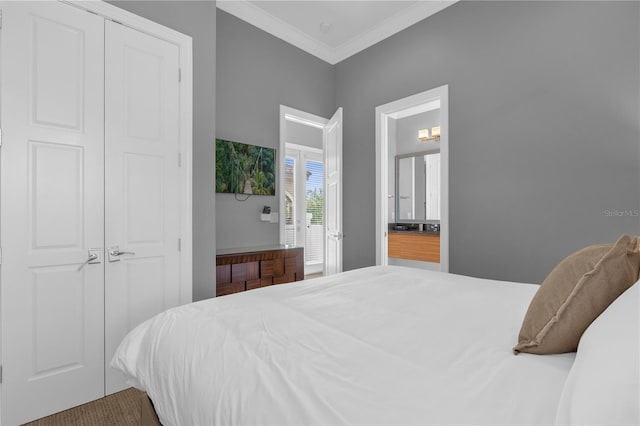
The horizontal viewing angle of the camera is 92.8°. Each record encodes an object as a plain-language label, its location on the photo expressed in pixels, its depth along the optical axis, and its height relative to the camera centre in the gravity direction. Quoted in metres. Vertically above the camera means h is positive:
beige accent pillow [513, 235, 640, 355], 0.81 -0.23
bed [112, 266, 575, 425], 0.66 -0.40
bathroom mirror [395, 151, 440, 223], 4.73 +0.45
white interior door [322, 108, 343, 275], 3.58 +0.27
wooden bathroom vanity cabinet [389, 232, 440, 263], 4.37 -0.46
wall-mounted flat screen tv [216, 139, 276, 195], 3.04 +0.51
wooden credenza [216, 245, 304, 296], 2.64 -0.47
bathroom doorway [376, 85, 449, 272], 3.55 +0.43
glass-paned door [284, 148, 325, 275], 5.76 +0.26
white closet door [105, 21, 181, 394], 1.99 +0.26
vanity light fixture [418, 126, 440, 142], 4.60 +1.25
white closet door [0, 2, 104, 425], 1.67 +0.06
